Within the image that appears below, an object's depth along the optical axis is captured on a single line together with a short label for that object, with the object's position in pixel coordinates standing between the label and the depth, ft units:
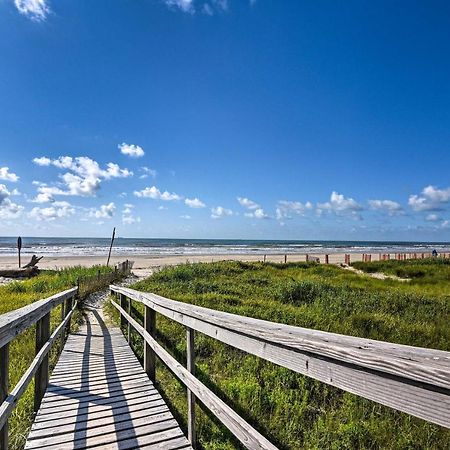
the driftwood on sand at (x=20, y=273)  69.21
